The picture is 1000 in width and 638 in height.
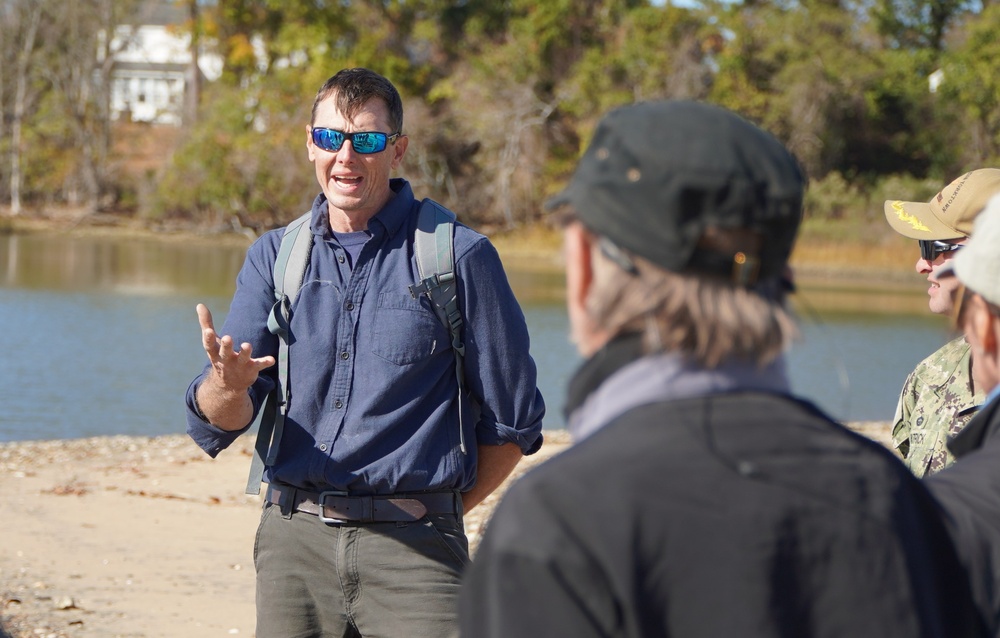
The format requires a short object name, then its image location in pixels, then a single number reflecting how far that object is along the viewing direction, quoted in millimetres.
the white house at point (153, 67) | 58041
